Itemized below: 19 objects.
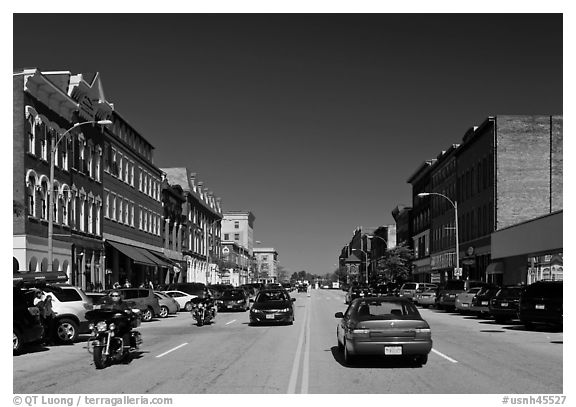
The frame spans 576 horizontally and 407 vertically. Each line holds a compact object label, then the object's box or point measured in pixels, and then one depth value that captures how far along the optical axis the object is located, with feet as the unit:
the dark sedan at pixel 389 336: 48.47
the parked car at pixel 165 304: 127.44
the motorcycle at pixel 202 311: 99.66
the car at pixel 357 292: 167.03
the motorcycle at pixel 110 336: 50.83
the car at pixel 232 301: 142.00
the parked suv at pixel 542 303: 84.43
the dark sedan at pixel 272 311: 96.48
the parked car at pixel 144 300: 113.60
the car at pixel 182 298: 148.97
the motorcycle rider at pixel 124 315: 53.58
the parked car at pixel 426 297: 166.20
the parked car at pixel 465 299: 129.39
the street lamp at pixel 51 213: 95.04
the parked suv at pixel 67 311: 72.13
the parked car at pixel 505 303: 103.55
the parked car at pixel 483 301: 116.78
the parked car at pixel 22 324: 60.70
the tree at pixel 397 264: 328.29
